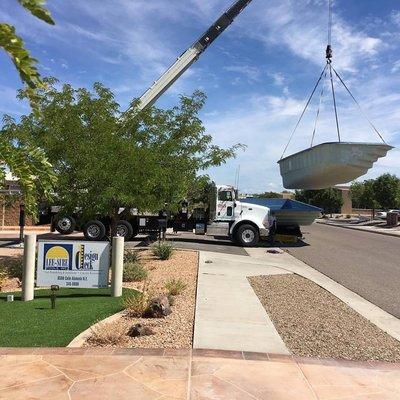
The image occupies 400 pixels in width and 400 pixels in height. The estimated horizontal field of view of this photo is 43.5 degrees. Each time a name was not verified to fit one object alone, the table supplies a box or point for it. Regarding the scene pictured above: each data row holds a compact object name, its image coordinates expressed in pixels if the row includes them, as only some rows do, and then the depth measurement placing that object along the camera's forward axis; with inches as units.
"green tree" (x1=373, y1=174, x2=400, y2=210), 2370.8
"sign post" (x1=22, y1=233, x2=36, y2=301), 357.1
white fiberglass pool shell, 993.5
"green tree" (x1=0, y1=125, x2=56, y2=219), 203.8
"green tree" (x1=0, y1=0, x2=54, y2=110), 110.8
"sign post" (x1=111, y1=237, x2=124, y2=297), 371.6
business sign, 391.2
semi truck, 866.8
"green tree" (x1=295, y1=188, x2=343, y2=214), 2805.1
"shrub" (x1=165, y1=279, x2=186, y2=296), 386.9
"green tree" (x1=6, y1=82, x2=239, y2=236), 502.6
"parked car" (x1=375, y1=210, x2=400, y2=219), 2568.7
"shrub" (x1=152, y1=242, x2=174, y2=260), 617.9
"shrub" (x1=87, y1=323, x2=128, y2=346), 251.6
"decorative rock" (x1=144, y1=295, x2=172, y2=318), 314.0
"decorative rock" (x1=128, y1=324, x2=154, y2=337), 269.6
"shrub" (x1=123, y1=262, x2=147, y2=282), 458.6
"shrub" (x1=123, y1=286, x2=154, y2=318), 315.3
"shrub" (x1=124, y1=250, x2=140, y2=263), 529.7
